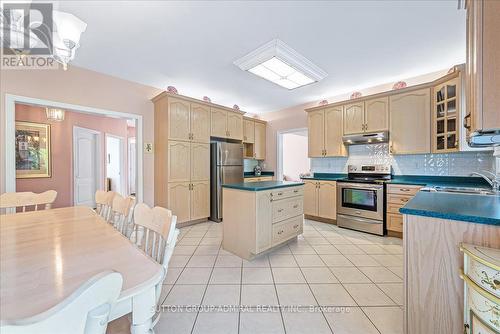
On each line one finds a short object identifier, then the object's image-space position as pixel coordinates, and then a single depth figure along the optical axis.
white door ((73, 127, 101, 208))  4.57
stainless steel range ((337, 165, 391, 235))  3.19
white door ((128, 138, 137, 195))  6.41
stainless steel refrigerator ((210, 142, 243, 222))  4.03
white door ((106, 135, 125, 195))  5.92
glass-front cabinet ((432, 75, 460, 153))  2.62
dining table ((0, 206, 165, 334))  0.62
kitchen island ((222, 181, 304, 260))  2.37
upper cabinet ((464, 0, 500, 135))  1.01
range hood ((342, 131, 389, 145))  3.40
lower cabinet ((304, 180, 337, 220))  3.75
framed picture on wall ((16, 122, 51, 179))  3.59
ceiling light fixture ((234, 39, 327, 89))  2.41
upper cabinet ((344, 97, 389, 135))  3.38
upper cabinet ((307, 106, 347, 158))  3.89
